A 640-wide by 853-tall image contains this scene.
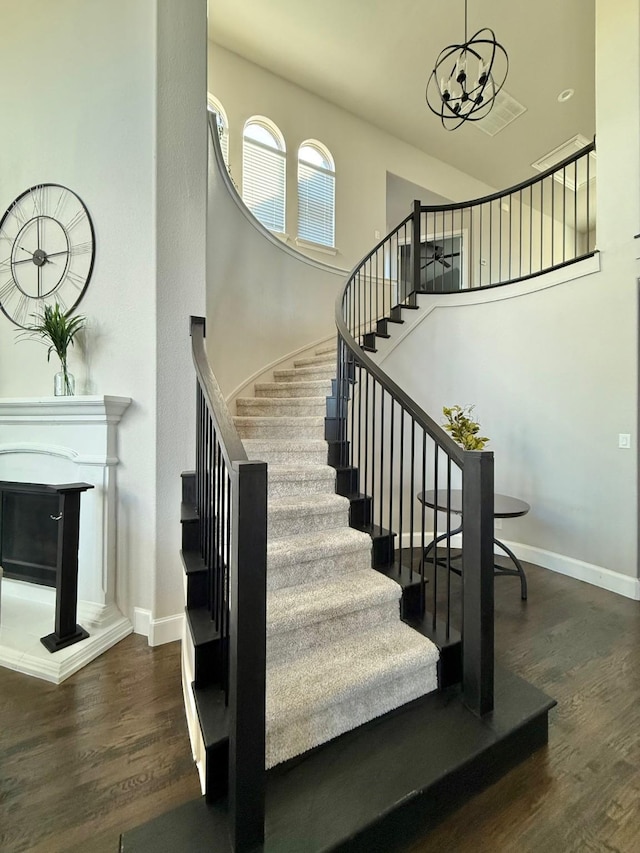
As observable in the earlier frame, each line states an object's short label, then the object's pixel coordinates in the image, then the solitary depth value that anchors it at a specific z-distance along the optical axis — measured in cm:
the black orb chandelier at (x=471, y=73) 463
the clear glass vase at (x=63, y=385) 255
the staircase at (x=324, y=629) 144
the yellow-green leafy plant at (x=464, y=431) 310
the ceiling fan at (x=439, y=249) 690
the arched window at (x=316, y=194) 540
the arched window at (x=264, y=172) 493
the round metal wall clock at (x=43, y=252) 261
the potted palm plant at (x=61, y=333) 248
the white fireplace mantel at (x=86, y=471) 234
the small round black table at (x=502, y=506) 284
